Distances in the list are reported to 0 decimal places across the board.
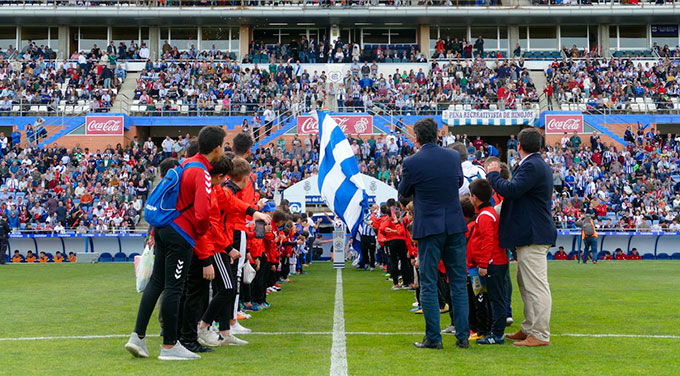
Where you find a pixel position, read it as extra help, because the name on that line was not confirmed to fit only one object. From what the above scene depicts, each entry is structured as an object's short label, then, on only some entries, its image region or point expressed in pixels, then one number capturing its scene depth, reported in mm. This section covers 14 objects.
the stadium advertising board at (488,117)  41781
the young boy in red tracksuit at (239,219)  8930
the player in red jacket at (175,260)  7289
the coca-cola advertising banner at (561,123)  40531
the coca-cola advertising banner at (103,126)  41188
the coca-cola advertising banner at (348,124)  39375
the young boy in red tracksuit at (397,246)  16000
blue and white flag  21266
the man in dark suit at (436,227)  7797
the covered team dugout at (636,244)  31311
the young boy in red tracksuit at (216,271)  7887
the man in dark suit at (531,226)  8078
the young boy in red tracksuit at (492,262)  8312
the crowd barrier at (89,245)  31266
